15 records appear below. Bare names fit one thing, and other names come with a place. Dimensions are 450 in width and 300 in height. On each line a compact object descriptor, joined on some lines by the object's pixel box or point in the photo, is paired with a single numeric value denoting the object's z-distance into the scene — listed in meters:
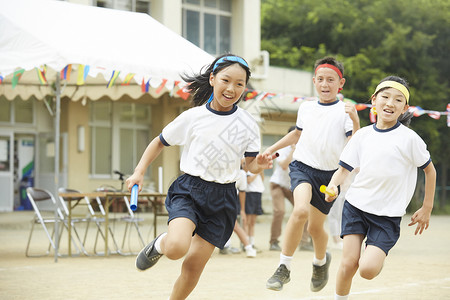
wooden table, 10.79
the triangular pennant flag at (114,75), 10.69
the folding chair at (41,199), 11.14
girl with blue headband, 5.45
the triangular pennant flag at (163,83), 10.98
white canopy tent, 10.04
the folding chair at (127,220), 11.66
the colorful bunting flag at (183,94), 12.20
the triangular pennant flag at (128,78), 11.03
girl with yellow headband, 5.70
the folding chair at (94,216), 11.25
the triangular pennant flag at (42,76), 11.03
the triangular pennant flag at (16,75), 10.21
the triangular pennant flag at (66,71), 10.42
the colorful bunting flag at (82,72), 10.50
